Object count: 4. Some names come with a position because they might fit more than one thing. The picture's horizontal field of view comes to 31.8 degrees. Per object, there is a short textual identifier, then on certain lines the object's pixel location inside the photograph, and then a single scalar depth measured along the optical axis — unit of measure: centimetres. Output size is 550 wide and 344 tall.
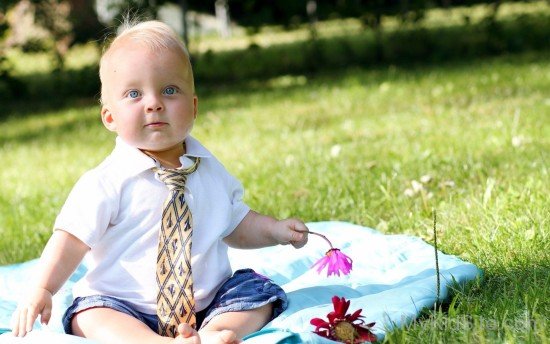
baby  260
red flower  243
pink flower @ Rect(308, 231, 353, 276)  263
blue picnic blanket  257
